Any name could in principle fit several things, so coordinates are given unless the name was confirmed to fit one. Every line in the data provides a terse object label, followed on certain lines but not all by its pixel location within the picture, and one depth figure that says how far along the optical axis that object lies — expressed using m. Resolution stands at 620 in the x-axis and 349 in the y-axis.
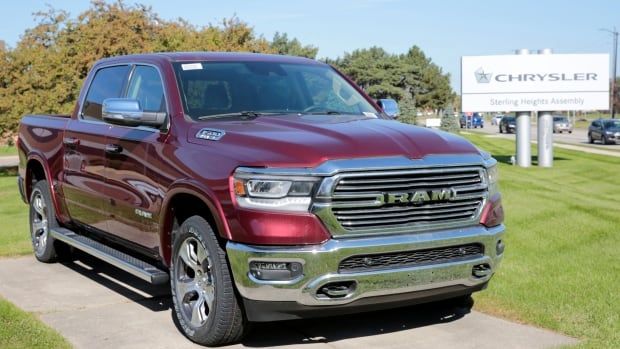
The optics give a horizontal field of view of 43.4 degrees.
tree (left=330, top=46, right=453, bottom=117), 97.06
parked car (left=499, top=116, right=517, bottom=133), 68.62
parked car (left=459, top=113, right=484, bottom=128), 89.18
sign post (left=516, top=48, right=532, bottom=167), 28.50
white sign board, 29.61
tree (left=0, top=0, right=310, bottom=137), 30.31
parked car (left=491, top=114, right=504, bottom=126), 100.56
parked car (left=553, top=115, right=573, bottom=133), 67.19
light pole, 81.22
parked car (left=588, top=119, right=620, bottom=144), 48.75
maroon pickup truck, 4.52
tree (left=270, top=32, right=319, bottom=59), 77.00
